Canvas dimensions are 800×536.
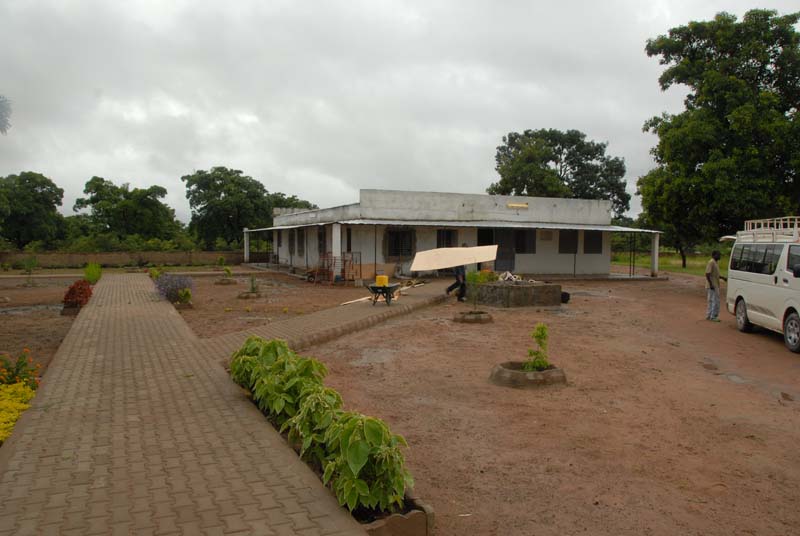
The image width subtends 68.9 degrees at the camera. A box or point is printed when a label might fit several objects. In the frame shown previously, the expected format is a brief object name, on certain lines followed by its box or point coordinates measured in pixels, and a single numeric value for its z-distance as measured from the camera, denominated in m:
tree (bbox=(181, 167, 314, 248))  38.59
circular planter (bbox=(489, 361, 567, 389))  6.74
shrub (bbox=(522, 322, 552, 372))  6.92
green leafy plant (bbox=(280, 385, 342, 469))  3.88
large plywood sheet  13.79
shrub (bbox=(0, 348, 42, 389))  5.93
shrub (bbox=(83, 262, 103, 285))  17.83
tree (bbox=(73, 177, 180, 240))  38.22
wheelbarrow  14.04
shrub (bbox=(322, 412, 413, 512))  3.22
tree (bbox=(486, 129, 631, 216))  48.88
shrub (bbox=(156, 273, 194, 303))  14.55
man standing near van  12.25
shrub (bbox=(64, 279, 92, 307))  13.29
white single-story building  22.27
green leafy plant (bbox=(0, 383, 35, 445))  4.82
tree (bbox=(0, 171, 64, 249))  33.47
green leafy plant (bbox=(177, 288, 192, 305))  14.20
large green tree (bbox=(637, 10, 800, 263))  16.45
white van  9.11
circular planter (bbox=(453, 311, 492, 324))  11.98
